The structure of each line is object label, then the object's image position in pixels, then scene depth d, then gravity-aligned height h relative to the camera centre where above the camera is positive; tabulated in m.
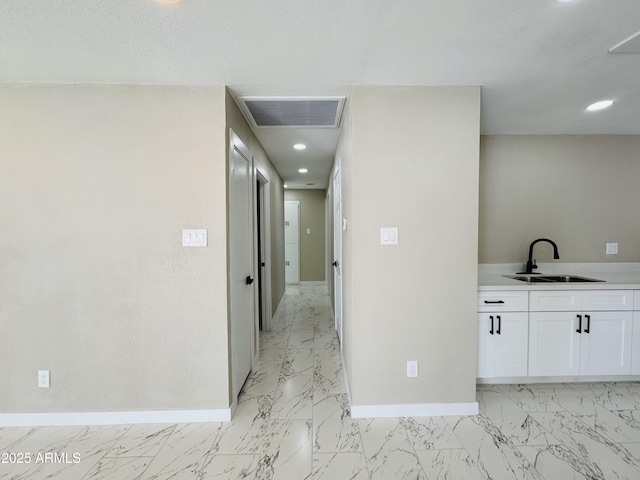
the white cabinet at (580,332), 2.34 -0.80
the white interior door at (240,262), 2.15 -0.23
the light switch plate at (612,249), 2.94 -0.16
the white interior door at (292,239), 6.83 -0.10
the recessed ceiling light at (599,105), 2.28 +1.03
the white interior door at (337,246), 3.16 -0.14
